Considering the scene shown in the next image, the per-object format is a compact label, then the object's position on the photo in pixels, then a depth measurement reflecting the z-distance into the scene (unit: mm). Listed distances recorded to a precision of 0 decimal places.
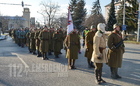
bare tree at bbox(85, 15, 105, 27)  54094
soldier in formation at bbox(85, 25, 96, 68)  8180
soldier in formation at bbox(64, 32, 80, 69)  8172
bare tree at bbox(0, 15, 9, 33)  64425
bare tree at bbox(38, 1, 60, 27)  47844
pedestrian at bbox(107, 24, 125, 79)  6293
